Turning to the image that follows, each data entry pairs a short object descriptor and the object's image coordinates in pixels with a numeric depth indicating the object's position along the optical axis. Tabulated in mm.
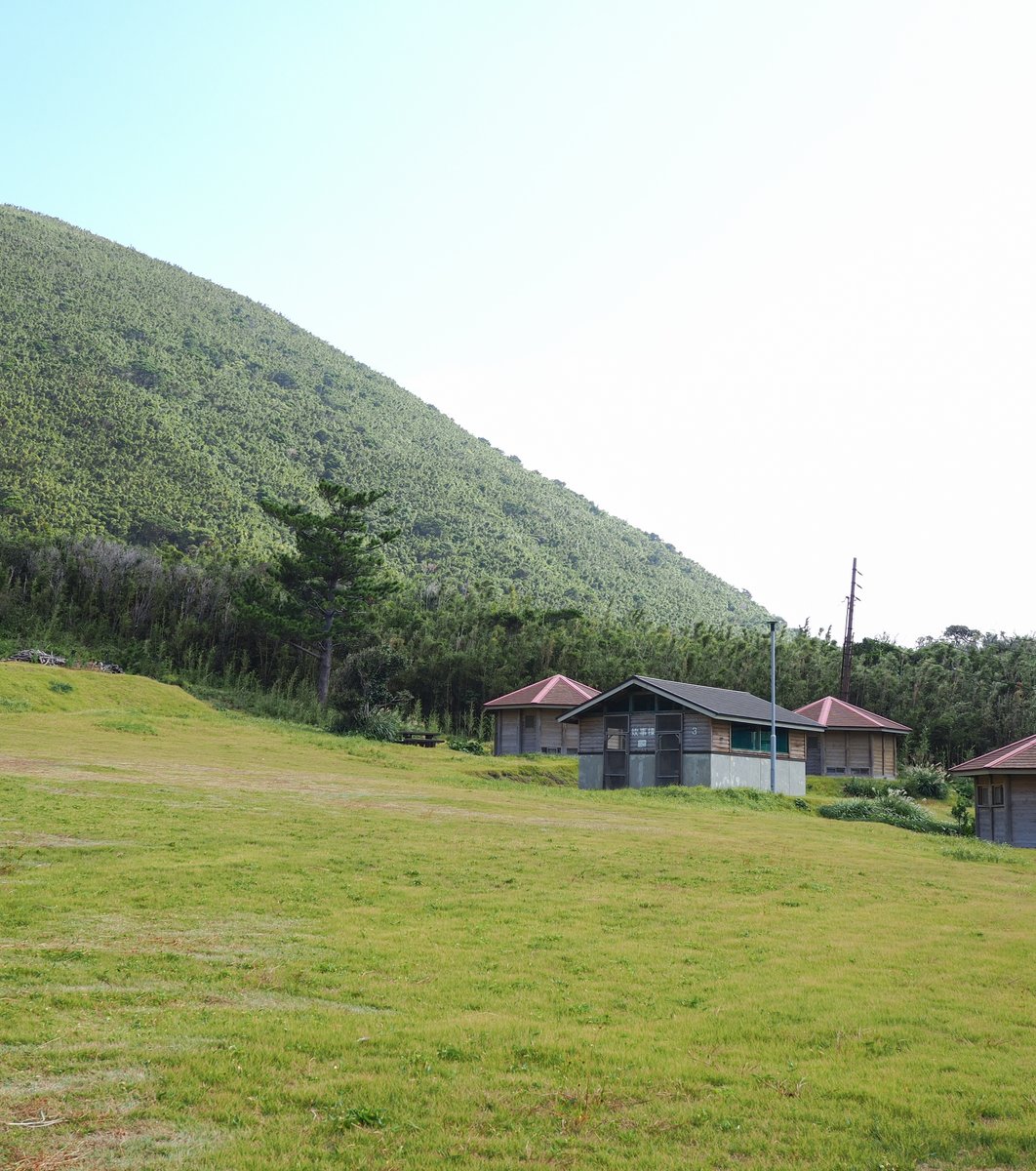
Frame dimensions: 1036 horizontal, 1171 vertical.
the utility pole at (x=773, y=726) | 35719
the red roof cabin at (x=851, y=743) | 47375
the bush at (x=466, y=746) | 47594
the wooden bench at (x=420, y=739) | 45781
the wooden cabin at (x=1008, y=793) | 31359
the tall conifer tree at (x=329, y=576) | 53938
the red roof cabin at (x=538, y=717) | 49781
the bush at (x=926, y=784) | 44031
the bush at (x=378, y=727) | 45781
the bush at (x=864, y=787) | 41281
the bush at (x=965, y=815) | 33531
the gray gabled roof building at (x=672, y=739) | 37375
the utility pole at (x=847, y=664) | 52594
